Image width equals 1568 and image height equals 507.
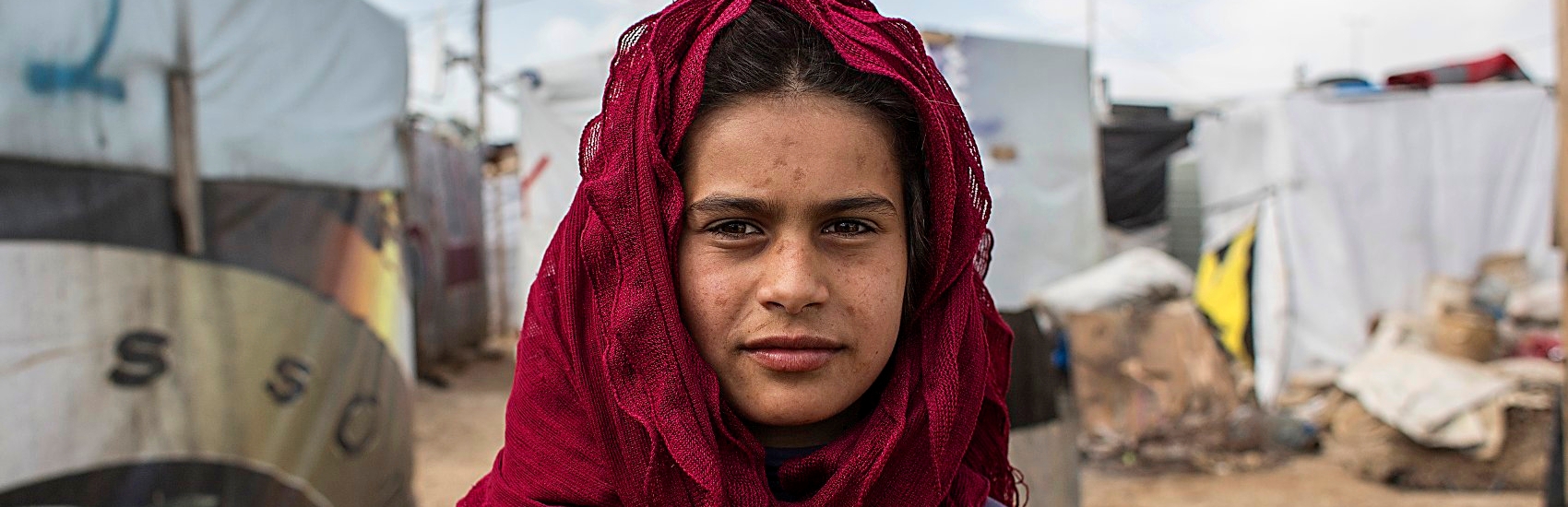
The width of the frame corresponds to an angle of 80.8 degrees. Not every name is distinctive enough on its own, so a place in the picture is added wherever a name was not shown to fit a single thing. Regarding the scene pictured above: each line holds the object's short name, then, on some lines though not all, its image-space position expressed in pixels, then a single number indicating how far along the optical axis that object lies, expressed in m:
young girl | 1.07
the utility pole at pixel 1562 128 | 2.46
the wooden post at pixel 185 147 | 2.90
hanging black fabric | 10.75
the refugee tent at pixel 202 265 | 2.38
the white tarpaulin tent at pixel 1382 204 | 7.68
